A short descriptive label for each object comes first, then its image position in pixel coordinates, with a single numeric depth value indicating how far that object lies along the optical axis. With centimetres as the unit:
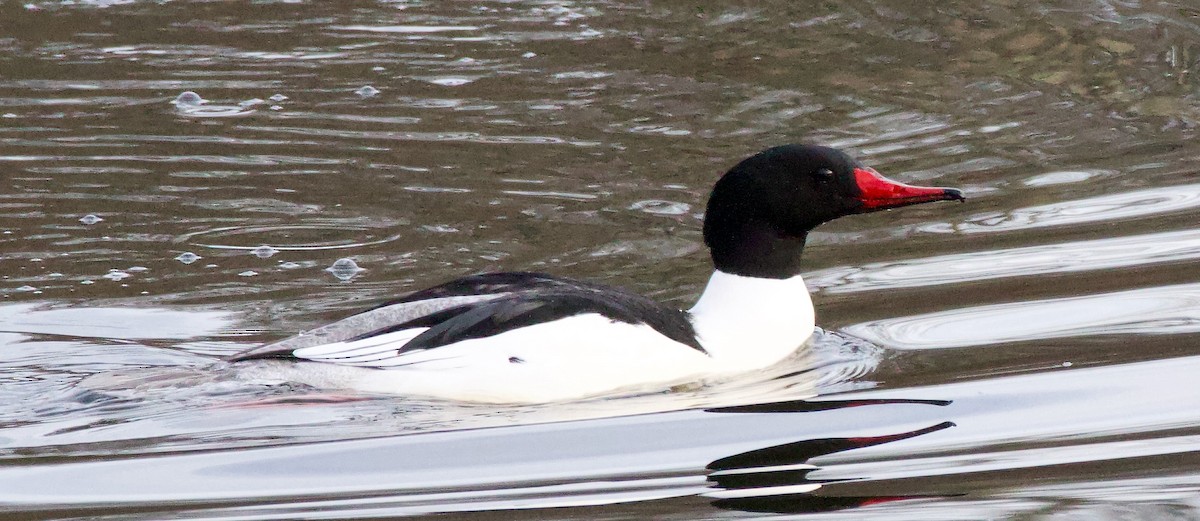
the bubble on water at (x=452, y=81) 2003
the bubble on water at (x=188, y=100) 1906
